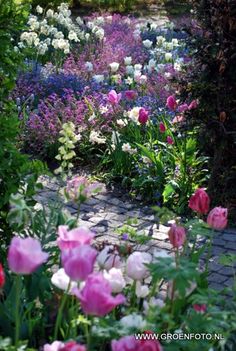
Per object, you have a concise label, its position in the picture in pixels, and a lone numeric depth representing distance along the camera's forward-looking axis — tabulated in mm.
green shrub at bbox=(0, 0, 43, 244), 3268
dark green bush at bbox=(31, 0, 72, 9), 15406
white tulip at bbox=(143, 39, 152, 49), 8727
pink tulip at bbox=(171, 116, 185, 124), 5346
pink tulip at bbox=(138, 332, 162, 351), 1776
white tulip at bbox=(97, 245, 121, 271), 2223
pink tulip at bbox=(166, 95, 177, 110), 5214
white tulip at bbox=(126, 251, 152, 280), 2158
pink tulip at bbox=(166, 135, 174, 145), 5389
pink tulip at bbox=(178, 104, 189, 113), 5132
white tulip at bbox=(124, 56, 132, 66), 7610
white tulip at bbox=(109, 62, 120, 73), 7172
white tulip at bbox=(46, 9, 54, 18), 9391
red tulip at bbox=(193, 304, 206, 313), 2096
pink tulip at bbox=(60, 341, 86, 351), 1718
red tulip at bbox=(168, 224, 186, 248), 2379
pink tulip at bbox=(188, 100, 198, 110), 4973
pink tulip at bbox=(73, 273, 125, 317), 1761
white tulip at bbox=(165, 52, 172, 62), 7880
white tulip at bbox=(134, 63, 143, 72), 7293
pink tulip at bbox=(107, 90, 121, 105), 5656
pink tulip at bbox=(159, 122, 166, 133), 5452
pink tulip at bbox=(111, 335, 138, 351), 1747
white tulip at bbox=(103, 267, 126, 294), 2145
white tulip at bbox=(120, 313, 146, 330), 1902
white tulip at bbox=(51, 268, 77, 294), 2240
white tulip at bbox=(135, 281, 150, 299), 2363
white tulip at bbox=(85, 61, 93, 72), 7530
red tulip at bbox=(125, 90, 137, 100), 5727
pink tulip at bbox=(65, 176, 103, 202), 2357
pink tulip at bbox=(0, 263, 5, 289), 1943
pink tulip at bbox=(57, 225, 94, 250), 2014
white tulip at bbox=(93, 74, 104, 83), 7000
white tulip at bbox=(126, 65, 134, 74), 7408
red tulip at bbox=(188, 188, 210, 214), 2604
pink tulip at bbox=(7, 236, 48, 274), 1825
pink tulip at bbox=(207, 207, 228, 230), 2484
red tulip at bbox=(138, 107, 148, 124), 5359
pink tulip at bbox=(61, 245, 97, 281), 1829
